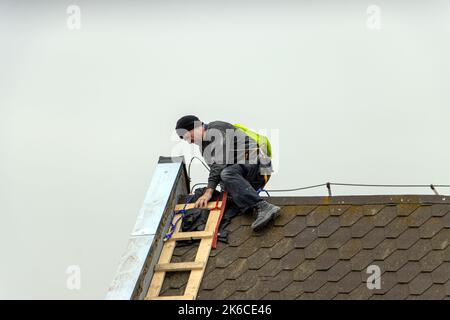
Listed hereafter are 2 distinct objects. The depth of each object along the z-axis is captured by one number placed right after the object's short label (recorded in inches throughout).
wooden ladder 583.5
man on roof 659.4
